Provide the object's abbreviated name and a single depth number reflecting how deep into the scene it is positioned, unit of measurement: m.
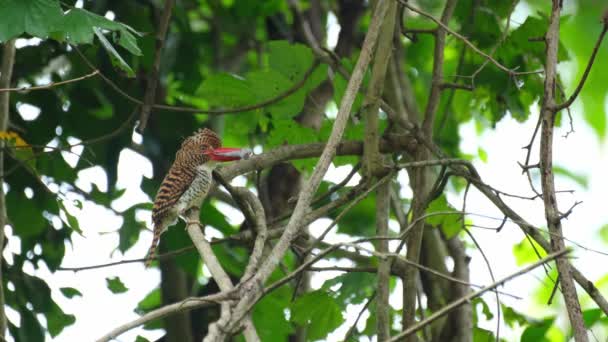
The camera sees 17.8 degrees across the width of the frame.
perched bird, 9.06
